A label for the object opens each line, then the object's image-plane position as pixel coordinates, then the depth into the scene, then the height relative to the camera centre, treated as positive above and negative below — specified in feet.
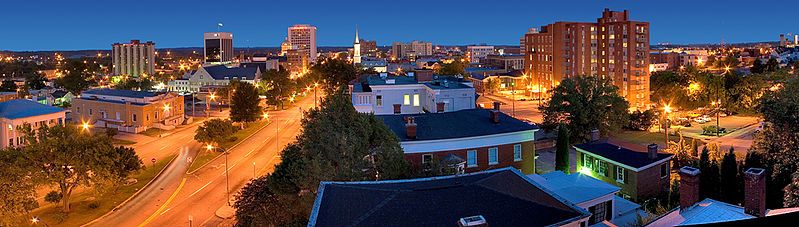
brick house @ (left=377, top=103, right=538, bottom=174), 97.76 -7.73
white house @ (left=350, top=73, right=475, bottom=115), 150.20 -0.68
